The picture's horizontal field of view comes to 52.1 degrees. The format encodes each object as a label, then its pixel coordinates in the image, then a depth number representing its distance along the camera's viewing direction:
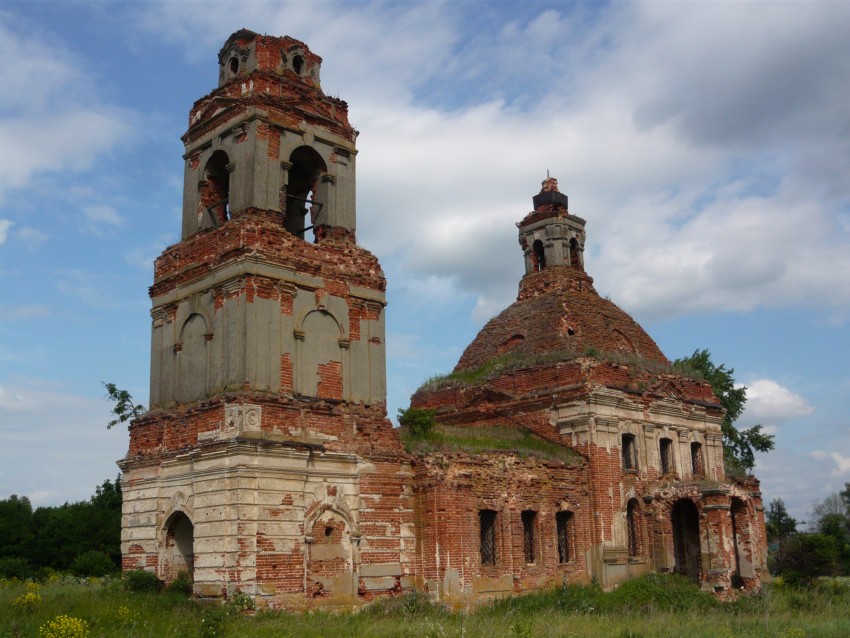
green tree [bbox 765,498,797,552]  46.97
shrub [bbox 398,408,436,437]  22.20
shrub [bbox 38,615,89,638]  10.88
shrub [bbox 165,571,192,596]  17.72
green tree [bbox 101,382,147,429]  34.31
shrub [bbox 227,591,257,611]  16.11
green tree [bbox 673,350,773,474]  39.97
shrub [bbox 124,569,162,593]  18.30
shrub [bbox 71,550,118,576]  26.84
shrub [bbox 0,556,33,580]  27.78
